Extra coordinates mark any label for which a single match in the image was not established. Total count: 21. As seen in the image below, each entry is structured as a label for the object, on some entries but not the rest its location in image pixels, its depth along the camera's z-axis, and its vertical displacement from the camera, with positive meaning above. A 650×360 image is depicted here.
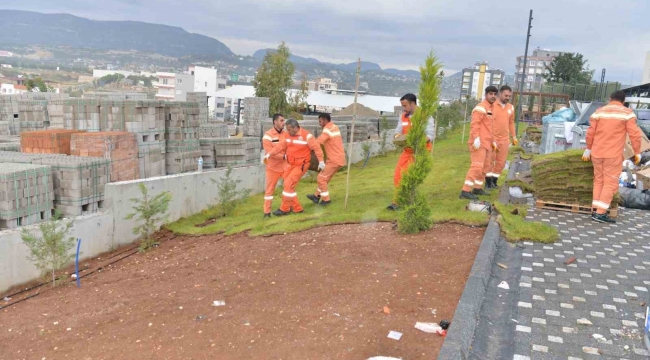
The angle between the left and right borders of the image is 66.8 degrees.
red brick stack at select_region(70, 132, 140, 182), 9.41 -1.25
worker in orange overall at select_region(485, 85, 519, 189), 8.95 -0.47
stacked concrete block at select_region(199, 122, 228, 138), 15.20 -1.24
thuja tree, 6.52 -0.81
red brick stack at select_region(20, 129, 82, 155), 9.93 -1.23
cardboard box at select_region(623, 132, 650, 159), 7.94 -0.61
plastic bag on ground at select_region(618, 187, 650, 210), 8.60 -1.48
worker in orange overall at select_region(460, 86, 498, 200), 8.12 -0.60
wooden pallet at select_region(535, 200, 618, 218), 7.83 -1.56
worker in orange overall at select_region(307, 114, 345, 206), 8.98 -1.02
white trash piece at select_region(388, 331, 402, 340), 3.85 -1.82
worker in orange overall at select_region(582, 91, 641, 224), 7.17 -0.47
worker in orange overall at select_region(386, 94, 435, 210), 7.80 -0.47
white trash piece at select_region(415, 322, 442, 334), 3.96 -1.80
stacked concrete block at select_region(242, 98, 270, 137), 19.81 -0.91
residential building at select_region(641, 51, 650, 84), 44.84 +4.00
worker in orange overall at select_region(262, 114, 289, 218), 8.66 -1.21
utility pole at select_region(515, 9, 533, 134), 19.73 +3.20
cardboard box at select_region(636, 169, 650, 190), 8.90 -1.19
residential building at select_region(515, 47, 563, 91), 128.71 +12.63
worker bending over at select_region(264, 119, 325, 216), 8.60 -1.09
